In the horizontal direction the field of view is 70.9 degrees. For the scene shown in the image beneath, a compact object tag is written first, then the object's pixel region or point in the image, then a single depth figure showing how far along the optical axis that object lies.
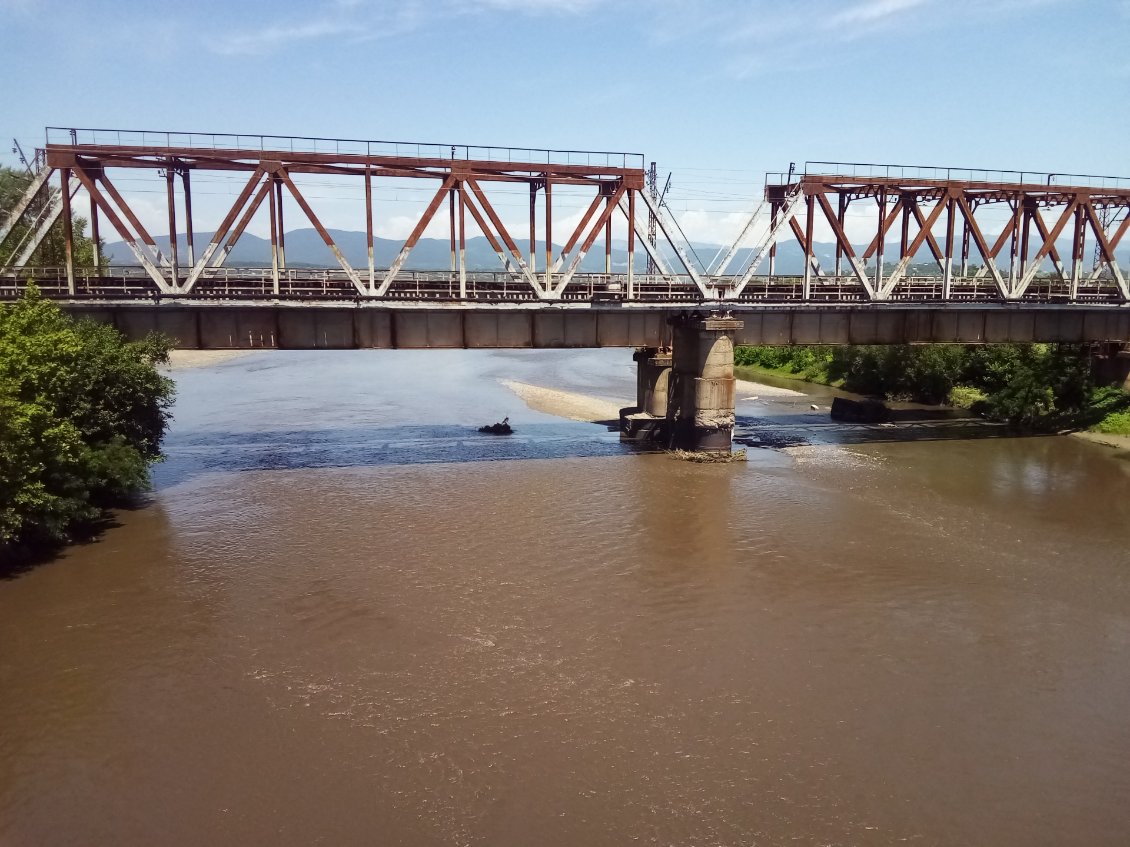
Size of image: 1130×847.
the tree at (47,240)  40.19
